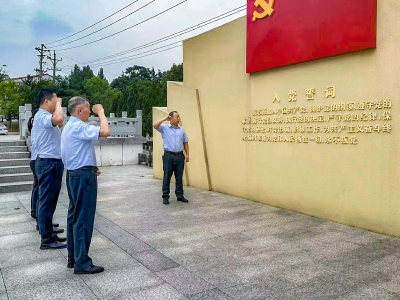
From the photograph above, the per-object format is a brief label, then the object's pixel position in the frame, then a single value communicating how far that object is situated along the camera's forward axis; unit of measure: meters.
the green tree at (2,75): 41.59
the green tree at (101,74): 72.38
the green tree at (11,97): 33.84
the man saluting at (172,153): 6.23
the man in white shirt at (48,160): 3.96
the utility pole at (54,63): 43.09
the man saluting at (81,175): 3.17
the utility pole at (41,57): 40.05
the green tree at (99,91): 46.97
